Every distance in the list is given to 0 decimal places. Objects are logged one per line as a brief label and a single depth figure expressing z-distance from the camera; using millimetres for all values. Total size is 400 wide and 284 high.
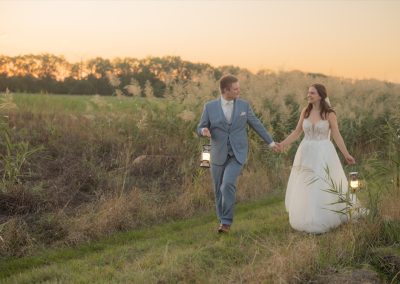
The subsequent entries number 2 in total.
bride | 6992
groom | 6898
